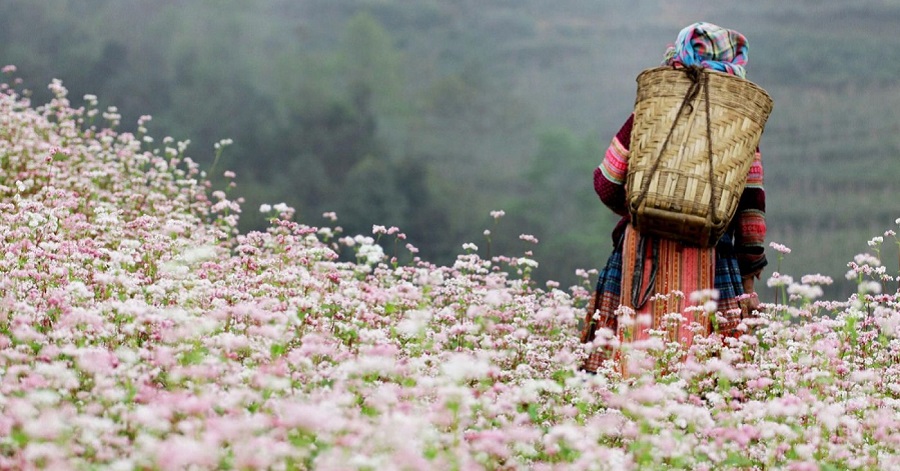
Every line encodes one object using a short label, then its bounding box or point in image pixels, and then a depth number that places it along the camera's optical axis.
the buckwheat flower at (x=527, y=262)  11.75
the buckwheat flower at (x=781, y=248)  9.92
